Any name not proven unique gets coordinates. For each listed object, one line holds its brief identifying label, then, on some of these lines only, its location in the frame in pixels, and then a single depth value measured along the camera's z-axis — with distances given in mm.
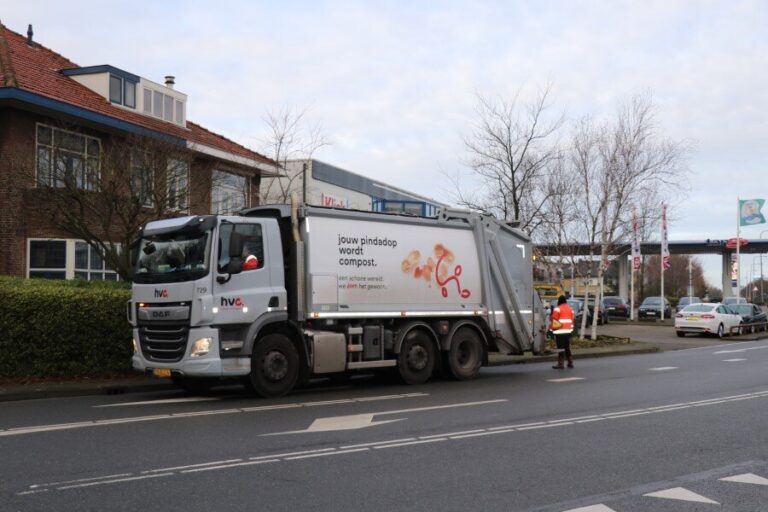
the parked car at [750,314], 35250
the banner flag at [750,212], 43406
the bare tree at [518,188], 24812
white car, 32312
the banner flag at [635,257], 38156
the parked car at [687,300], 54712
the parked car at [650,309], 48219
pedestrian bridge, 65812
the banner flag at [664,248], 40859
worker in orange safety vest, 17734
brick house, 16531
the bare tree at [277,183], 23281
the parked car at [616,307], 46312
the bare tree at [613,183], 25484
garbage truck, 11570
